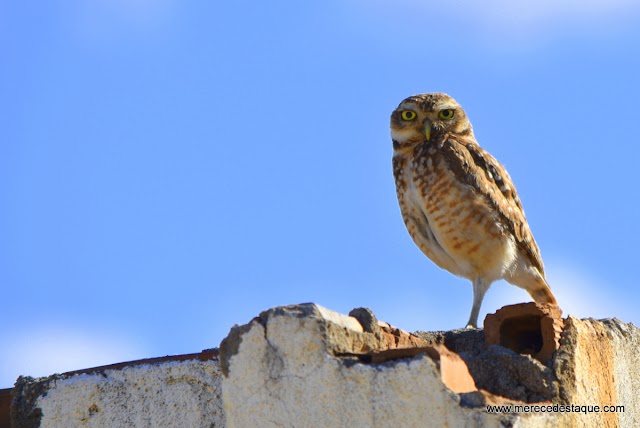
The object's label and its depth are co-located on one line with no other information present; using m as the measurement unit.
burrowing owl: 14.87
